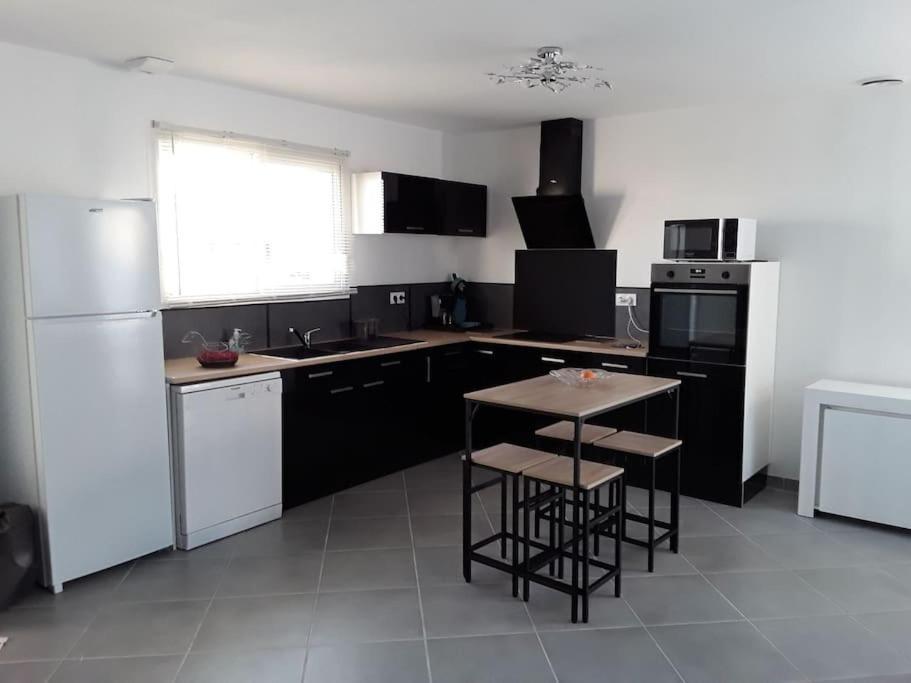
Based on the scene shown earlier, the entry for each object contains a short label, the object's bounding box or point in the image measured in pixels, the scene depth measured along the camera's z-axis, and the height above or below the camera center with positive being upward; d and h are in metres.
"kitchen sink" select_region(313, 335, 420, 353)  4.79 -0.54
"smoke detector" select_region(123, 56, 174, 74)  3.63 +1.04
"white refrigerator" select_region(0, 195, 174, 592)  3.08 -0.51
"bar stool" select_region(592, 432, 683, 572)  3.42 -0.90
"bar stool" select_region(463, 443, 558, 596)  3.16 -0.88
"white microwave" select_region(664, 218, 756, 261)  4.23 +0.17
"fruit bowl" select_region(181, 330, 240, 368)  3.88 -0.50
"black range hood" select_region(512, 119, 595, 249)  5.20 +0.55
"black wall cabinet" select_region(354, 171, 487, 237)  5.09 +0.46
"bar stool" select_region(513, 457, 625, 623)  2.97 -1.11
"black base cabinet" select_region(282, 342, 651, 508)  4.28 -0.96
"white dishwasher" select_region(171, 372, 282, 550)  3.62 -1.01
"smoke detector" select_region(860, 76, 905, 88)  3.97 +1.05
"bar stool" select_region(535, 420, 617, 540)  3.57 -0.85
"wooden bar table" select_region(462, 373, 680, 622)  2.96 -0.58
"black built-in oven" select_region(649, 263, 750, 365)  4.23 -0.27
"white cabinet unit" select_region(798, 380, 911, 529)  3.89 -1.04
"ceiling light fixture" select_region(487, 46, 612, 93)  3.52 +1.02
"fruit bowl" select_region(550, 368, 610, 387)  3.52 -0.55
